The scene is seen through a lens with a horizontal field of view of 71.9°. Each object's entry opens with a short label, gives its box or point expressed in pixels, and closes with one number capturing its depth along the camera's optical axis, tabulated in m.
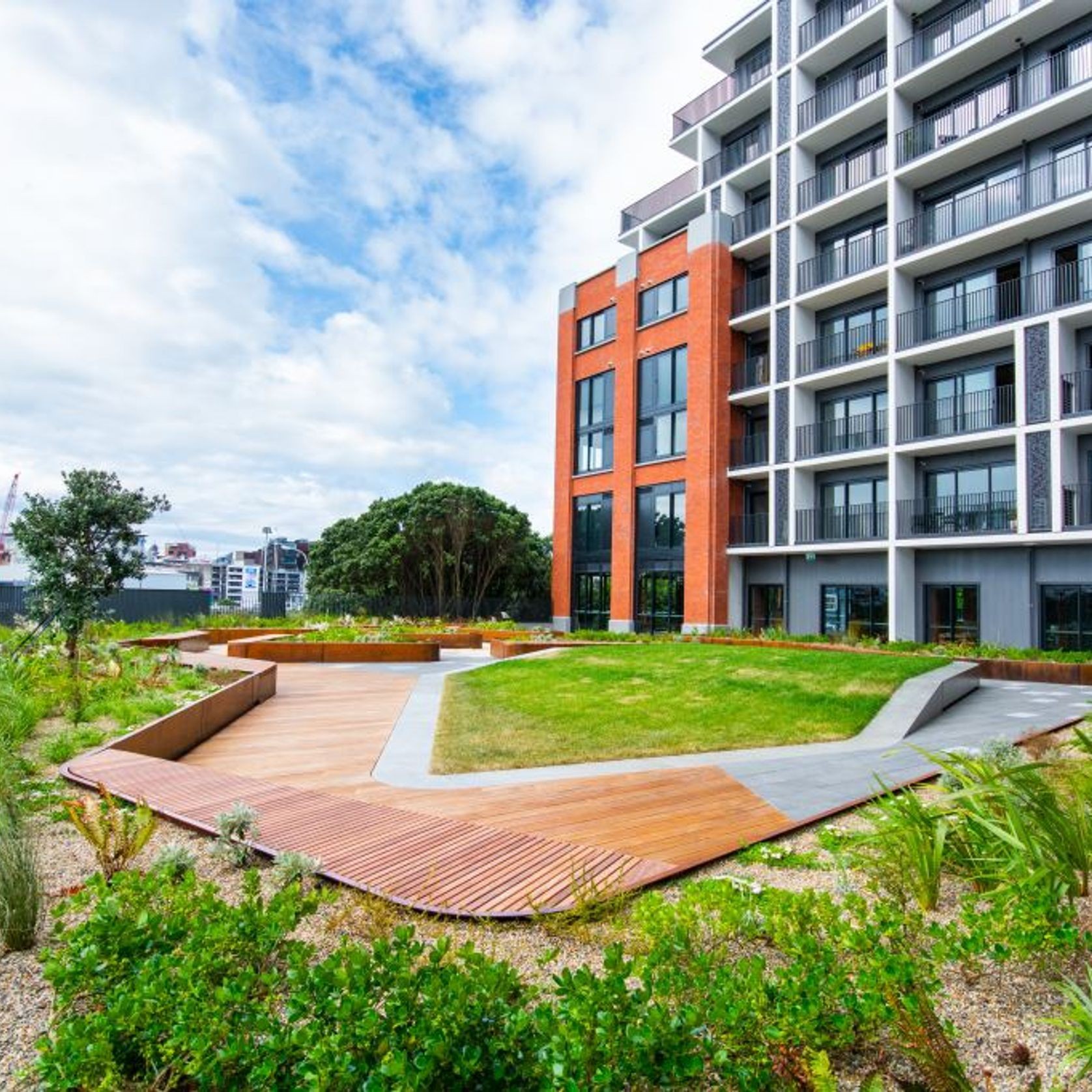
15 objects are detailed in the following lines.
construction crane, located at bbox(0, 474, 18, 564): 114.44
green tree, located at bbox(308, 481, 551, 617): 36.66
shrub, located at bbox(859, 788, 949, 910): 3.79
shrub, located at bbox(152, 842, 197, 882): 3.84
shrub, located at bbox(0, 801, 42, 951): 3.35
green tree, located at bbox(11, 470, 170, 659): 13.34
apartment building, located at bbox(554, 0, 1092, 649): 20.00
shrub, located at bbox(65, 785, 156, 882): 4.09
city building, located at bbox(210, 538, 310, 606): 138.25
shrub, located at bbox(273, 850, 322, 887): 3.92
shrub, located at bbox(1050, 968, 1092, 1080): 2.41
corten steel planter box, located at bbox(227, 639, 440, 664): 18.31
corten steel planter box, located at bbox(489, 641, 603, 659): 20.38
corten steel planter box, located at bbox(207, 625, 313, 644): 22.58
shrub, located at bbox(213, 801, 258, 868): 4.39
